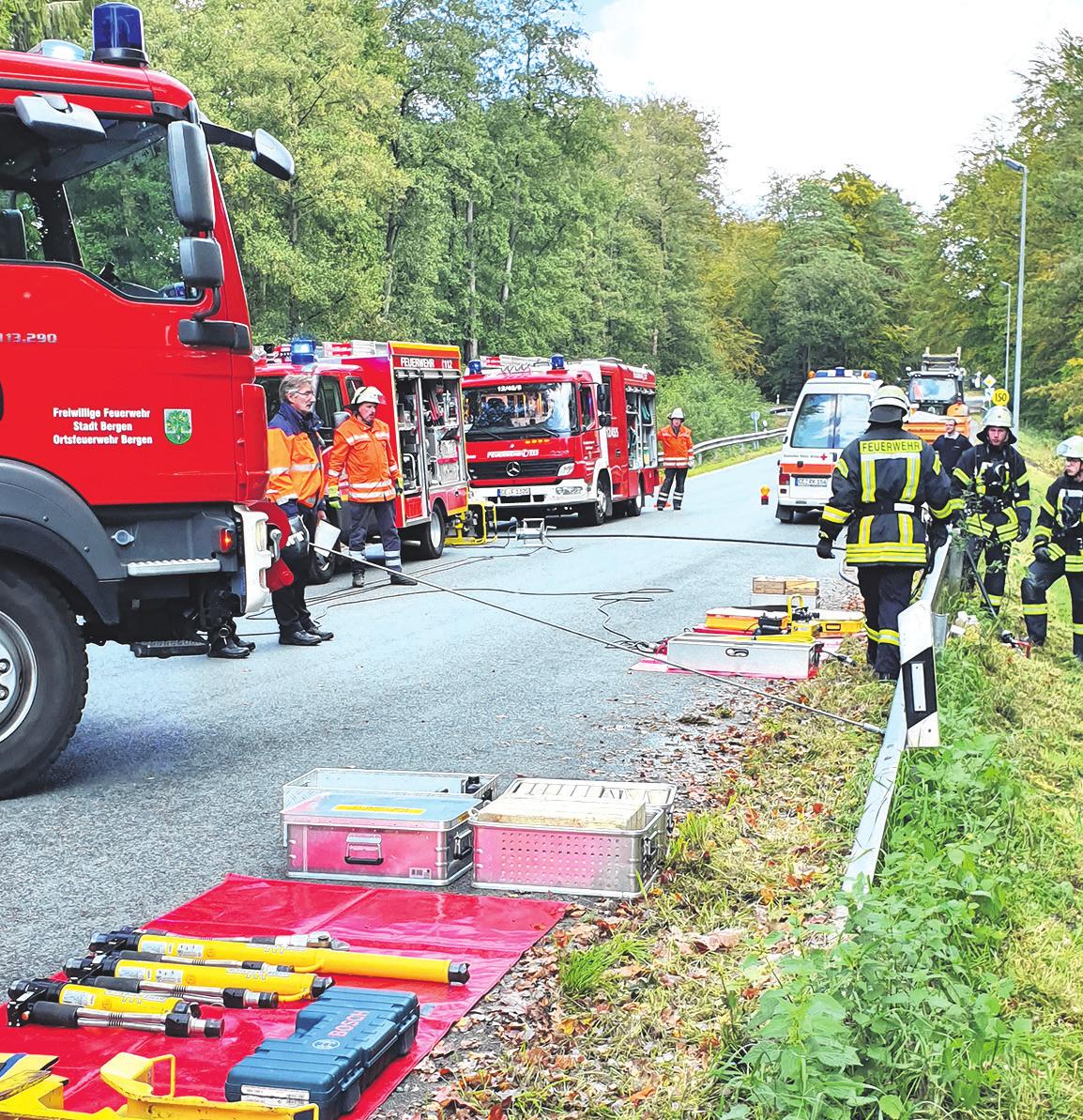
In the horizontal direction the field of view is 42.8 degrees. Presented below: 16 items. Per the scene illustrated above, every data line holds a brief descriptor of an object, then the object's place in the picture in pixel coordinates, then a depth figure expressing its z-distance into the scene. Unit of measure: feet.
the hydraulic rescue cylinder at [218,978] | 13.76
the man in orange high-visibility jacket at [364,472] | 47.44
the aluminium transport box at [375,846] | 18.22
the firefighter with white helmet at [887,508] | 28.81
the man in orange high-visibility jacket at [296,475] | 36.06
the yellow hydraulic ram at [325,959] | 14.32
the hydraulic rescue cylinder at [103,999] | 13.25
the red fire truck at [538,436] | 76.69
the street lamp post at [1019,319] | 134.21
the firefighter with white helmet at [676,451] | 86.12
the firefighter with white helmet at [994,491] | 40.68
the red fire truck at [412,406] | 54.90
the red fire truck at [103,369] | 21.85
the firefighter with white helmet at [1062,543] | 39.06
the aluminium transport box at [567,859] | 17.38
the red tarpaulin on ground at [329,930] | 12.47
